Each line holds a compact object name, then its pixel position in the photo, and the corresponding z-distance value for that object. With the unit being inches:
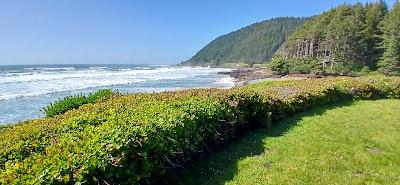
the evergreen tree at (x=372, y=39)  3319.4
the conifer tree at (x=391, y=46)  2871.6
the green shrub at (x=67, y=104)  534.8
